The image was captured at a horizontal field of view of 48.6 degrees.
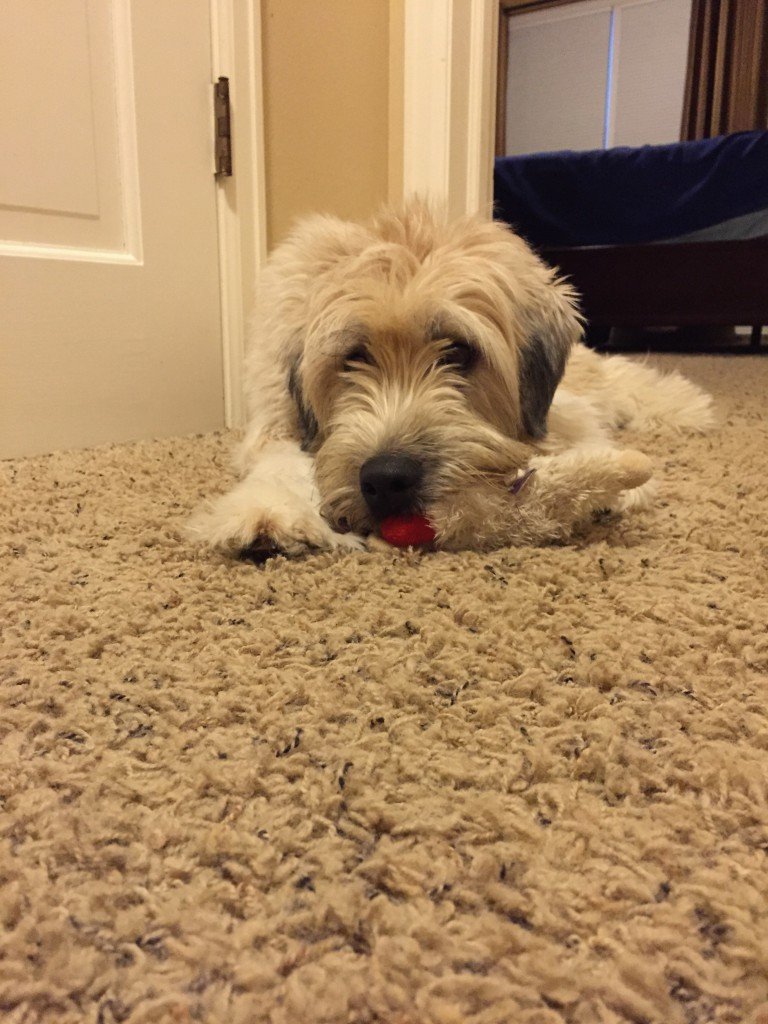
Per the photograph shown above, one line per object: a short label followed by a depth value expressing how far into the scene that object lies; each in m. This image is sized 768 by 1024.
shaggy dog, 0.52
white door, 0.72
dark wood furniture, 1.91
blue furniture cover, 1.88
